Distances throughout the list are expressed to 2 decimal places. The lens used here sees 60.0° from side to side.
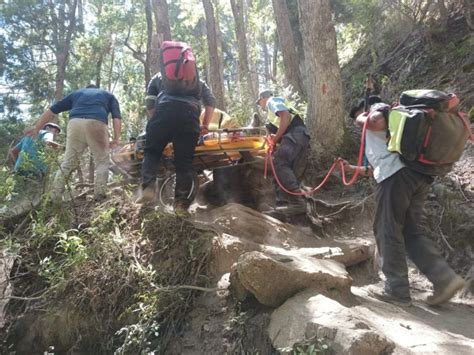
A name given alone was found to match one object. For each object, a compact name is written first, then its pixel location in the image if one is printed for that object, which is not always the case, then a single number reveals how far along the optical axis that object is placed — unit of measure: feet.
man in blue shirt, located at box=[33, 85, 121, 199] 18.31
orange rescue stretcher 17.57
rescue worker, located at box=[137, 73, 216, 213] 15.29
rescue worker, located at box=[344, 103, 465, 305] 12.11
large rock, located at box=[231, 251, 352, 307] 10.59
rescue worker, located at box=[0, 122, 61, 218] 15.72
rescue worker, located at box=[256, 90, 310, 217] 18.20
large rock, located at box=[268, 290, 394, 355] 8.18
